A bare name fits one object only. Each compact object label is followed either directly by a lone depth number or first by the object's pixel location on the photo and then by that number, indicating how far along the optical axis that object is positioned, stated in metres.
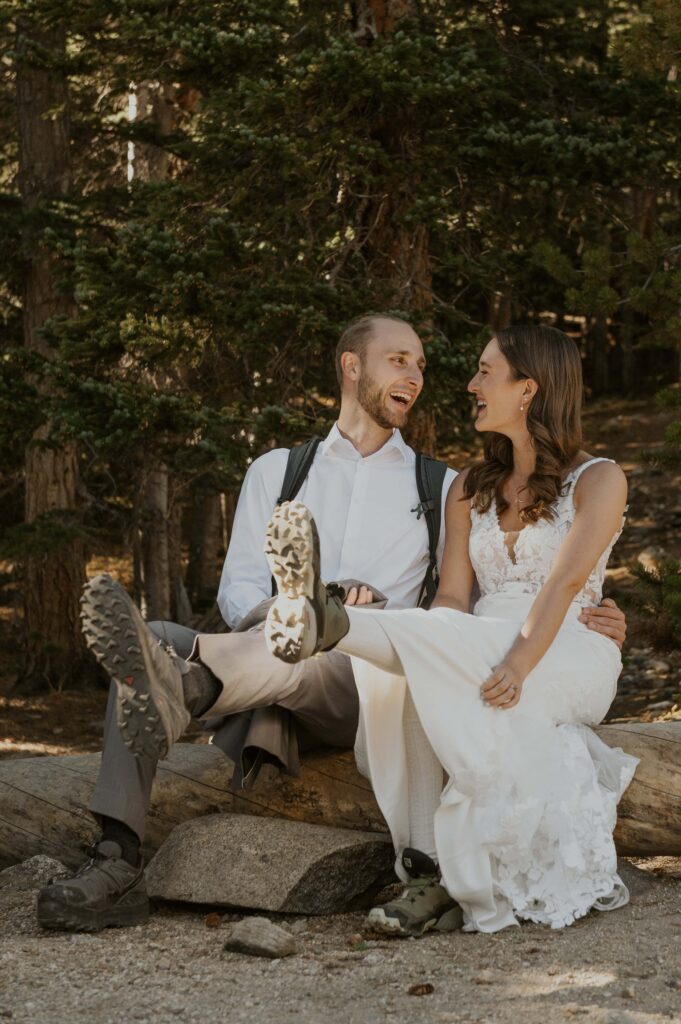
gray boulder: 4.34
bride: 3.99
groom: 3.70
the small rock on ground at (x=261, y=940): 3.78
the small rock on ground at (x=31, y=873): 4.76
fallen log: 4.59
